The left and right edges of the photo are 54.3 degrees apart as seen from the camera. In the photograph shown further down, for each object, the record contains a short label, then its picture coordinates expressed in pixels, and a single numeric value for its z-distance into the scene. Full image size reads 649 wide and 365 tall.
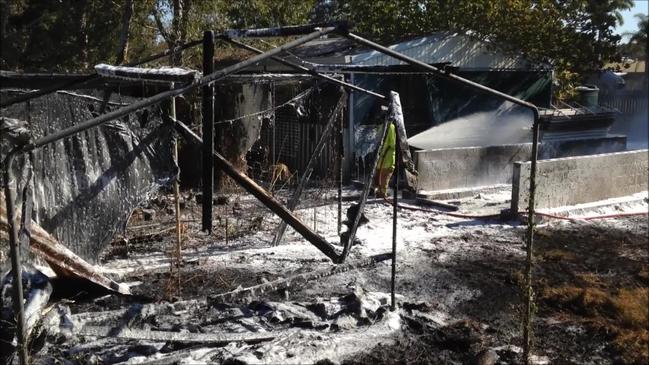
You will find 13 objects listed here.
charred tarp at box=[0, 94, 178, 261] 6.12
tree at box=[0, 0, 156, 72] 20.14
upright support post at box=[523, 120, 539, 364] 5.12
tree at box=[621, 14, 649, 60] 27.56
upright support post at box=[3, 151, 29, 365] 3.42
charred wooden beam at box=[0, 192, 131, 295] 5.89
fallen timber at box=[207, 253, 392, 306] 6.49
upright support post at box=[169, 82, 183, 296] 6.68
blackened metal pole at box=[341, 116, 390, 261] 6.75
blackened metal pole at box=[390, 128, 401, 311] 6.40
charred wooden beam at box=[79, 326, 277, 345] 5.54
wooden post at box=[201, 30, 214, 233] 6.38
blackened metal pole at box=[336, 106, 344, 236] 9.66
